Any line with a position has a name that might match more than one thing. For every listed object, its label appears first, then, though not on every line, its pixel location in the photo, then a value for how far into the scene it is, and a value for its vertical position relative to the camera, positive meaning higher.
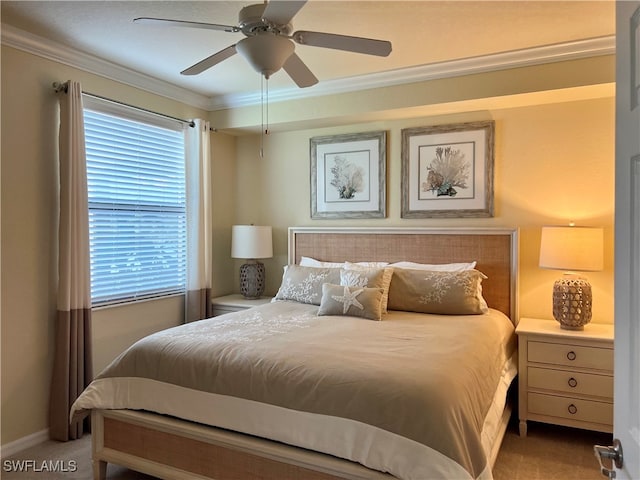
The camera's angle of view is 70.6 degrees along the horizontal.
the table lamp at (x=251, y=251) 4.30 -0.16
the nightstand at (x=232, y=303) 4.15 -0.64
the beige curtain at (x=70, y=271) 3.00 -0.24
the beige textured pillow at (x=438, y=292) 3.20 -0.43
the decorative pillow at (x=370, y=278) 3.30 -0.33
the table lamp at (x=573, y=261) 3.02 -0.20
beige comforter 1.80 -0.64
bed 1.81 -0.73
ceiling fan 1.93 +0.88
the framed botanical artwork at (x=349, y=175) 4.07 +0.54
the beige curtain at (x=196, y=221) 4.11 +0.12
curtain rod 3.04 +1.03
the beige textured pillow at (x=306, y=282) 3.57 -0.39
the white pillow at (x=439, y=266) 3.57 -0.27
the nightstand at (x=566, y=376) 2.87 -0.94
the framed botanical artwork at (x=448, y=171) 3.66 +0.52
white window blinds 3.35 +0.26
